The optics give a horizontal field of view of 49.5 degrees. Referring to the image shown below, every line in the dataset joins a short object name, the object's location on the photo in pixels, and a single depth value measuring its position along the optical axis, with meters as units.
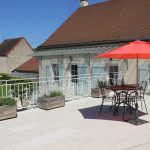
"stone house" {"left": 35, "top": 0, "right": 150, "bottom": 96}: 9.53
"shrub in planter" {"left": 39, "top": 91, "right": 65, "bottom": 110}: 5.25
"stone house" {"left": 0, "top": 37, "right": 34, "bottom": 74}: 22.50
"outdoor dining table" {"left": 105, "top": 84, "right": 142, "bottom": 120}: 4.50
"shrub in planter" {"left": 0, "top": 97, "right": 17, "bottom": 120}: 4.42
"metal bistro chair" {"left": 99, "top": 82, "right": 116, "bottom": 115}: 4.84
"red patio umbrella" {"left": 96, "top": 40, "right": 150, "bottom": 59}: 3.80
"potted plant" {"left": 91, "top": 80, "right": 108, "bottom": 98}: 6.86
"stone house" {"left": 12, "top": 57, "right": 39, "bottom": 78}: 17.97
